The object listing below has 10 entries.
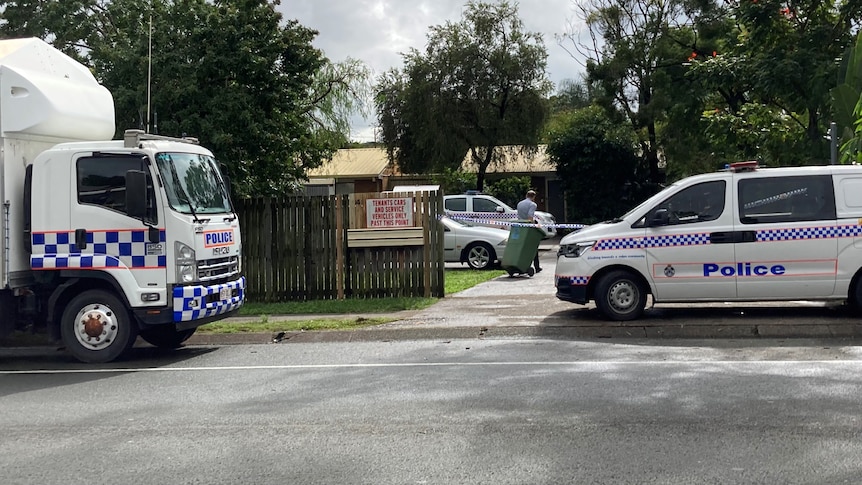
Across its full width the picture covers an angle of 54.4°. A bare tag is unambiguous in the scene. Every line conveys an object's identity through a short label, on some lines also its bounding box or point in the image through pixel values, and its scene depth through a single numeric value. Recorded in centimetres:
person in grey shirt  1755
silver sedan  1922
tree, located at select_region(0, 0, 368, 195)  1466
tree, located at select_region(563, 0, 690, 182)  2670
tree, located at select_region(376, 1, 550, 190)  3064
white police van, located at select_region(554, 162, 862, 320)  1026
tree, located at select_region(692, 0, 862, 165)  1543
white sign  1398
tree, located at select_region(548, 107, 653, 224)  2995
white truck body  938
